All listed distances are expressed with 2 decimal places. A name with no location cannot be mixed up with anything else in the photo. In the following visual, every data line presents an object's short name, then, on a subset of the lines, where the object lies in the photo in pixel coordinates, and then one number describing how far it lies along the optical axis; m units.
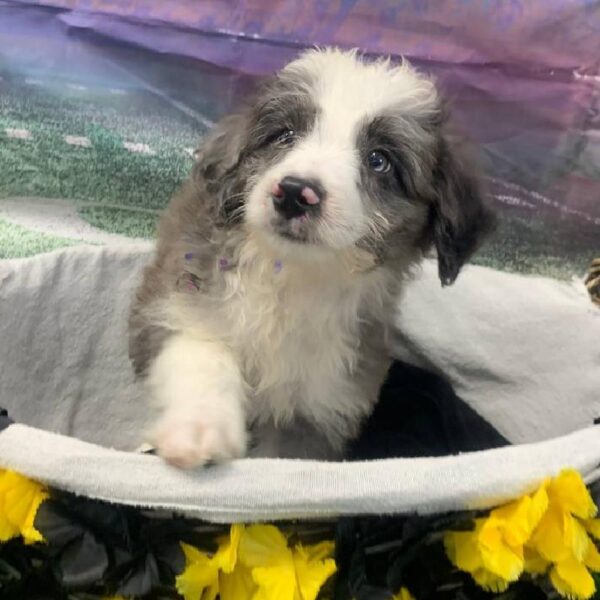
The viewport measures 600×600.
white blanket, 0.47
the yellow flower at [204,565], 0.26
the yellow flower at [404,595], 0.28
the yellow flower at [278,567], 0.26
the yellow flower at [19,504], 0.26
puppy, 0.33
